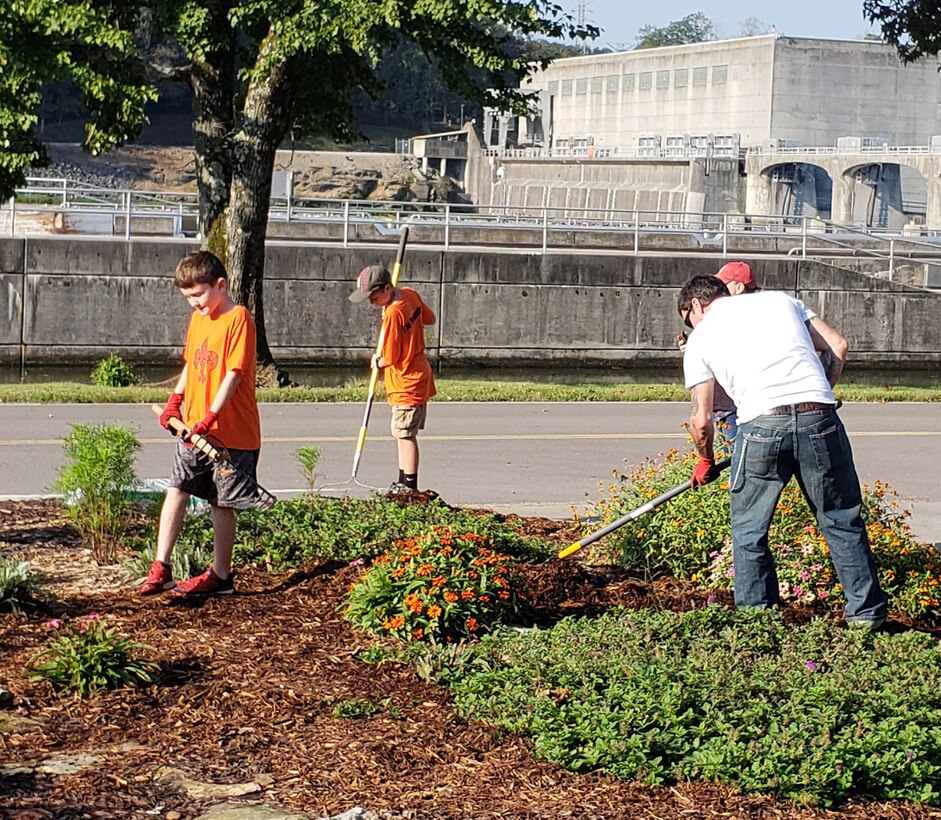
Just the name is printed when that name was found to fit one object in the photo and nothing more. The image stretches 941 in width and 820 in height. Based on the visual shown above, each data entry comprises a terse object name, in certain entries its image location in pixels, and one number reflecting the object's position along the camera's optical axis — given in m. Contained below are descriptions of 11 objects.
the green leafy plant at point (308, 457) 8.62
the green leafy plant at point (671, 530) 7.96
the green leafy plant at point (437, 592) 6.39
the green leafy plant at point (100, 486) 8.10
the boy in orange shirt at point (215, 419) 7.37
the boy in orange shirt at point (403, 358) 10.87
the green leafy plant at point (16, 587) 6.77
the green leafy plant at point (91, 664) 5.64
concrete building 97.56
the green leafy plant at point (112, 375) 21.74
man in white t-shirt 6.60
